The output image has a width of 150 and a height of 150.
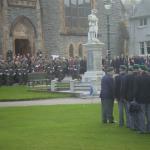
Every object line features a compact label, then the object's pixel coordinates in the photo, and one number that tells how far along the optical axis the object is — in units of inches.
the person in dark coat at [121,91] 645.3
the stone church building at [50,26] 1847.9
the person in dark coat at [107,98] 686.5
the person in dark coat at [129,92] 619.8
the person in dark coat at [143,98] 597.9
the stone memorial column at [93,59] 1274.6
